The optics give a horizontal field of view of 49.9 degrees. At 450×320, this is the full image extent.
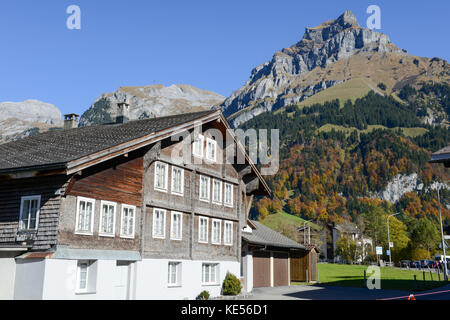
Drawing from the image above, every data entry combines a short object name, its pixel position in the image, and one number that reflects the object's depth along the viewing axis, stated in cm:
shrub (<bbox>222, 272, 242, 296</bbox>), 2973
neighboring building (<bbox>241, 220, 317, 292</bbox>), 3472
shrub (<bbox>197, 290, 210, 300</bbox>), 2767
